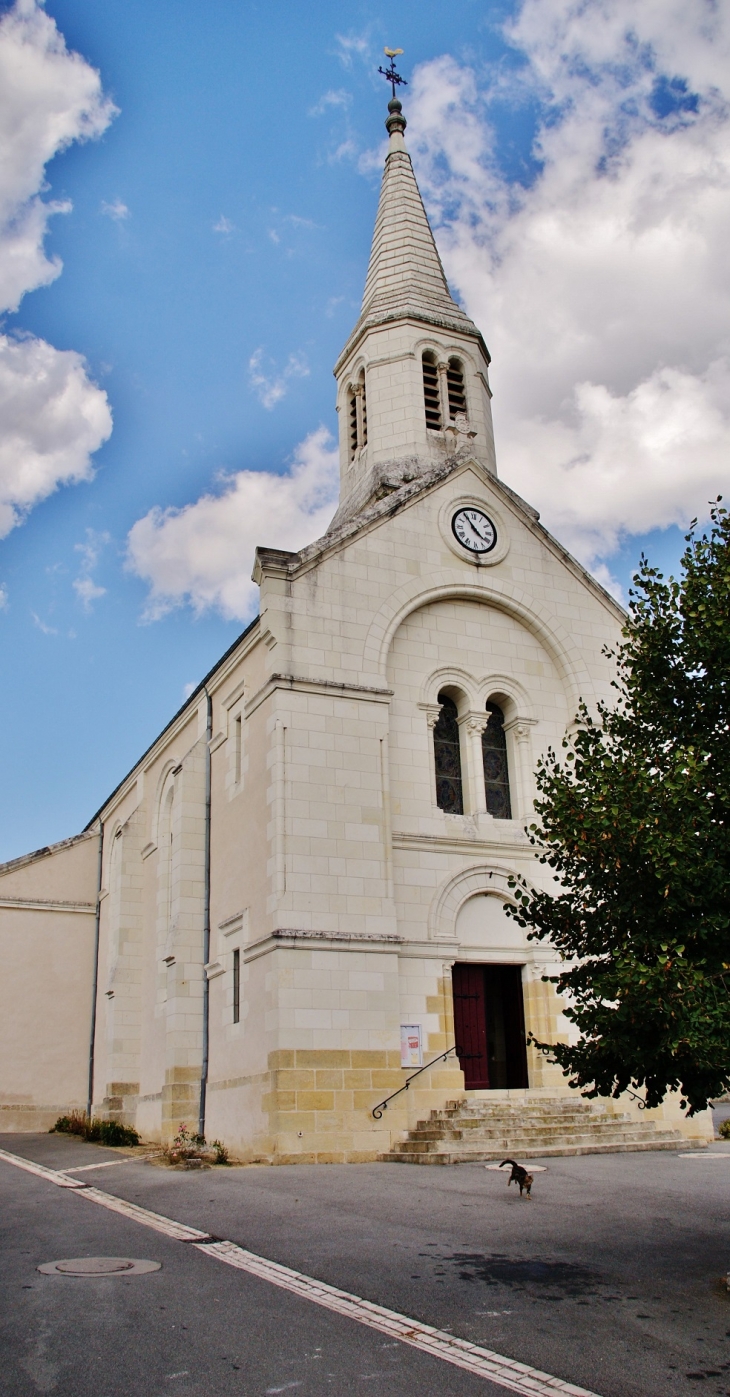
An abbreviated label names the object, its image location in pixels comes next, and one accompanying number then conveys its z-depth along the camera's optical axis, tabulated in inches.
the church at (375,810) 684.7
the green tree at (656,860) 314.0
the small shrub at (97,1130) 853.8
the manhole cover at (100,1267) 331.0
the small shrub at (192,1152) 650.8
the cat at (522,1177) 456.1
